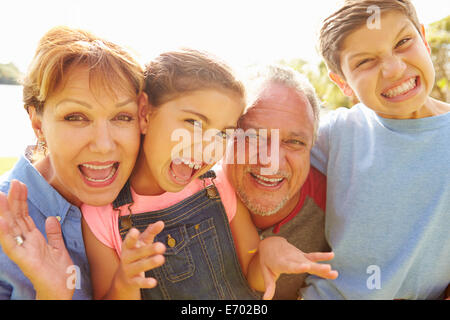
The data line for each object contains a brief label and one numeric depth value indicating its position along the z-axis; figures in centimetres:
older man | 135
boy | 131
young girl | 127
